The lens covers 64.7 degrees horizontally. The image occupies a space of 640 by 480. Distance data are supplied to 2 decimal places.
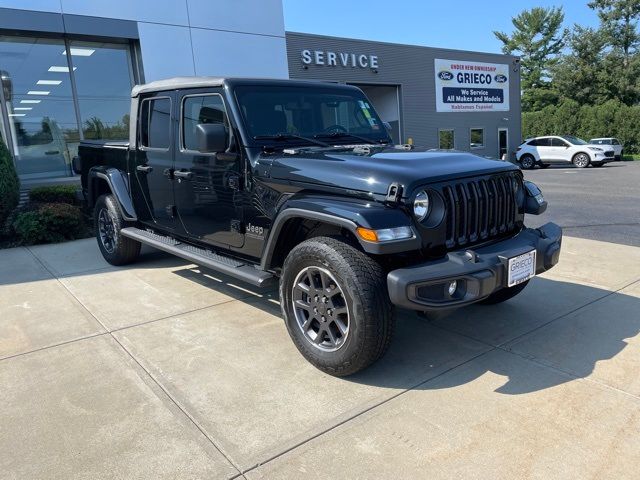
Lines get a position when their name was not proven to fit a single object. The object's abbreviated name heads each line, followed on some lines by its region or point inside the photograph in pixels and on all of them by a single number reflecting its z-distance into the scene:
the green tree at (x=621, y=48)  36.12
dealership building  9.56
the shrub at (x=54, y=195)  8.70
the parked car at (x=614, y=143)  24.94
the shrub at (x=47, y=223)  7.68
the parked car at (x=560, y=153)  21.86
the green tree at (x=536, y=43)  51.06
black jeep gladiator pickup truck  2.94
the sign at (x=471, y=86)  22.52
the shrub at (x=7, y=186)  7.80
